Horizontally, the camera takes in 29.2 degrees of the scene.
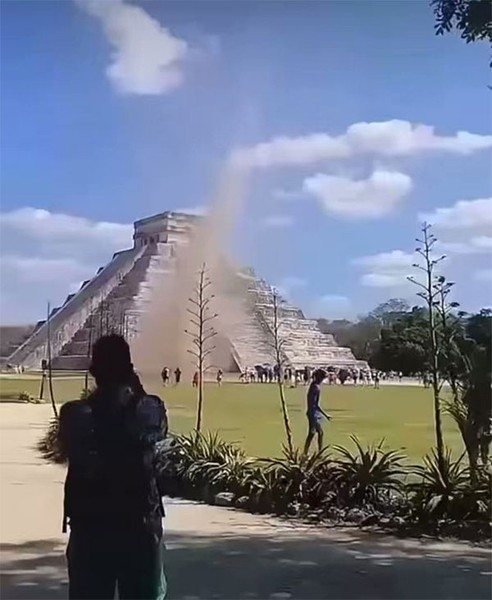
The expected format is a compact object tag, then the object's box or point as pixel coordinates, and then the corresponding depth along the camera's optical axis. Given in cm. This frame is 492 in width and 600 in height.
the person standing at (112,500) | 239
